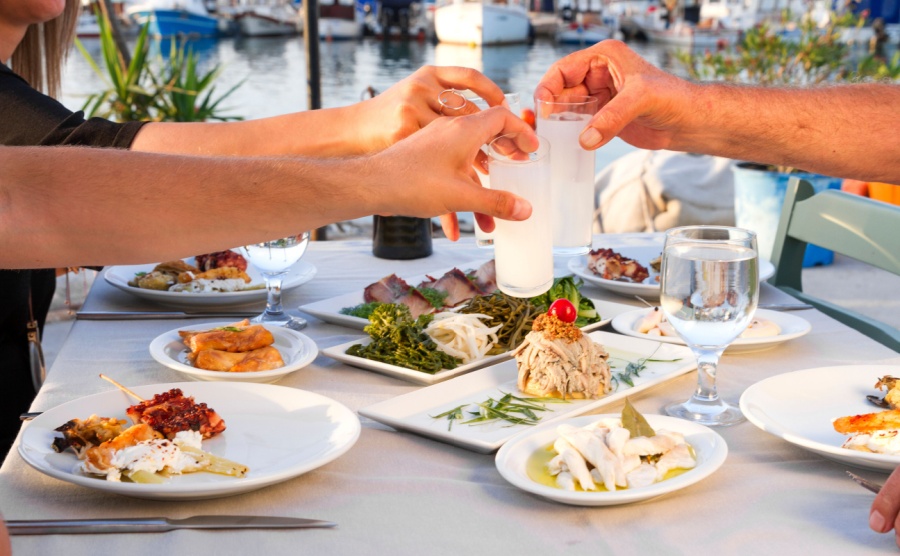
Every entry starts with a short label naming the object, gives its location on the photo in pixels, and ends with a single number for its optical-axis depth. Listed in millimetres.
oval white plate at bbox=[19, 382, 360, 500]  1206
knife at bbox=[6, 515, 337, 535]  1149
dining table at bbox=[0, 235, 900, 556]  1136
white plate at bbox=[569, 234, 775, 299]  2289
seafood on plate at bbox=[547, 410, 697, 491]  1227
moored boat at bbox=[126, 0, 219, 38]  38906
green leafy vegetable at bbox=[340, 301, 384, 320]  2064
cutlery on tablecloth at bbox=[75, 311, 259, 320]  2115
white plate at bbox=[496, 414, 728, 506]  1183
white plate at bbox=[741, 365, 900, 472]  1343
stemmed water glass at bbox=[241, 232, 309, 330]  2047
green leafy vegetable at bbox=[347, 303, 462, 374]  1771
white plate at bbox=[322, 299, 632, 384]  1711
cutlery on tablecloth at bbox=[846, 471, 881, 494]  1237
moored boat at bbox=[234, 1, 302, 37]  40938
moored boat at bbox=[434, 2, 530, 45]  33031
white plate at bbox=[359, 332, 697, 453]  1439
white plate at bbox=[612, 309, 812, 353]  1855
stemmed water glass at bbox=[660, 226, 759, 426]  1443
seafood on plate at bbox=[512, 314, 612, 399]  1594
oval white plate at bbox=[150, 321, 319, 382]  1691
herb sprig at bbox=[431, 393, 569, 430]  1506
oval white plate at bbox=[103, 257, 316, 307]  2221
